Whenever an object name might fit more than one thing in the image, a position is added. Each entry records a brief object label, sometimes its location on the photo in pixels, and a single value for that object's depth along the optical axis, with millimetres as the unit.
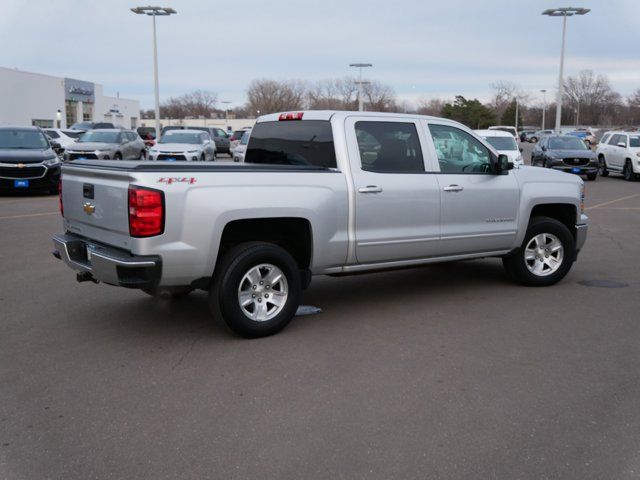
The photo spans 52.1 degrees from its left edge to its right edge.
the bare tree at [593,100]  114875
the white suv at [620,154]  24895
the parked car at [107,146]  21219
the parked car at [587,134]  55644
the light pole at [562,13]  37719
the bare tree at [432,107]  96362
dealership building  56562
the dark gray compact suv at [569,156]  23906
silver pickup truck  5137
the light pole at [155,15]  35156
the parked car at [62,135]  33500
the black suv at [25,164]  16594
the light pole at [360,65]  50309
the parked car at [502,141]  20188
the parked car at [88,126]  40625
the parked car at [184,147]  21703
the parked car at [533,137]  72444
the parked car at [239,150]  23012
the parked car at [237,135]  37441
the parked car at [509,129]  35600
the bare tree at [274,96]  92312
